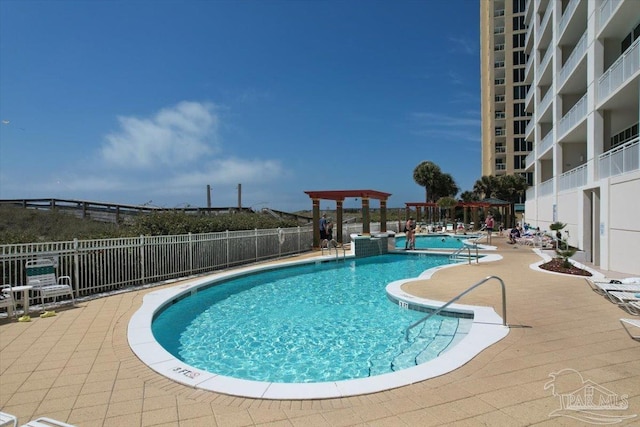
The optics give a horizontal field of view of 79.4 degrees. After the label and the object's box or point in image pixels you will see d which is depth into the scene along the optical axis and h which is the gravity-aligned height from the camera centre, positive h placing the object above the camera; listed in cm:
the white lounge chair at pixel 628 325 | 494 -176
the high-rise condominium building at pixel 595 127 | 1109 +367
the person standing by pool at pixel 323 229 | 2089 -97
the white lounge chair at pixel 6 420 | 264 -144
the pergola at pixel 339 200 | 2058 +61
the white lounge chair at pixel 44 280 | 743 -131
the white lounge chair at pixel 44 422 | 271 -160
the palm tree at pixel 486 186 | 4750 +299
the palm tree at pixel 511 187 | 4638 +277
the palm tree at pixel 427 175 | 5409 +504
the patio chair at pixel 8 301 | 682 -155
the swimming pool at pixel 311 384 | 393 -184
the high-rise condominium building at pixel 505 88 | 5022 +1644
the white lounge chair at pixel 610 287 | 712 -150
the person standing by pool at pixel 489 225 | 2274 -94
